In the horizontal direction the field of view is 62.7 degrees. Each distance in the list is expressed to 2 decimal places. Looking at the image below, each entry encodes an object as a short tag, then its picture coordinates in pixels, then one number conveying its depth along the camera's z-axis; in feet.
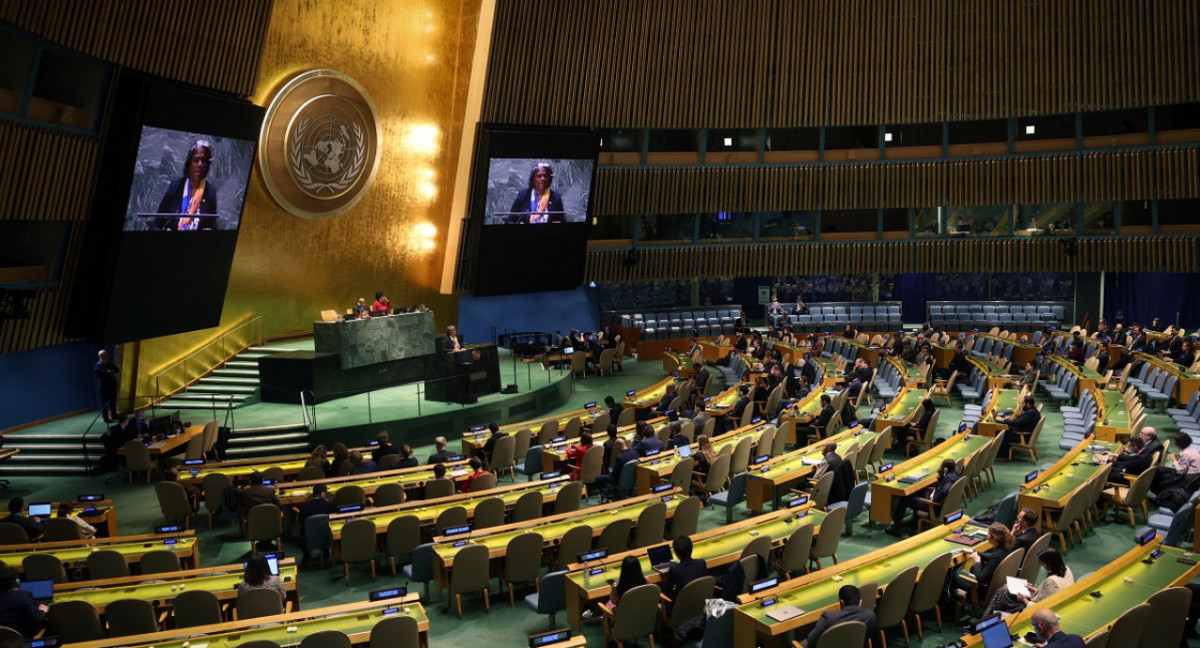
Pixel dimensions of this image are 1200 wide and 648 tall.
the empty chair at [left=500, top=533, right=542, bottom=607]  30.78
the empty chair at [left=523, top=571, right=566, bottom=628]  28.22
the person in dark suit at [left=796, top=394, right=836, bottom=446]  51.80
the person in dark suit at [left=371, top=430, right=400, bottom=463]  45.29
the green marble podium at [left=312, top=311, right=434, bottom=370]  61.82
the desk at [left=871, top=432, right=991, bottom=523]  37.50
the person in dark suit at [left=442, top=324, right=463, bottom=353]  65.98
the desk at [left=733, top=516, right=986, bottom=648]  24.52
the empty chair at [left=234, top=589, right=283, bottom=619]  25.68
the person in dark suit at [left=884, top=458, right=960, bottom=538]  36.52
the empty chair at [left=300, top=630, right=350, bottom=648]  22.59
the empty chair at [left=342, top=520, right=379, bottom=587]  33.32
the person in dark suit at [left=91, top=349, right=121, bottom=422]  55.98
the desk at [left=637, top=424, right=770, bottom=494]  41.37
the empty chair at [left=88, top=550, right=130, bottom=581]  30.19
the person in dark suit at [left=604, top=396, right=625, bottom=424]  55.06
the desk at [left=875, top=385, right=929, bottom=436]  50.06
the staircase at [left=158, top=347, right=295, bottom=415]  62.18
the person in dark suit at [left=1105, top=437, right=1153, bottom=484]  38.14
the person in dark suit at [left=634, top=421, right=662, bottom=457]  44.14
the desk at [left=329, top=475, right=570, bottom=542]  34.50
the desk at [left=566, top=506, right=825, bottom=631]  27.61
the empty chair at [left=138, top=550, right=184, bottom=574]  30.25
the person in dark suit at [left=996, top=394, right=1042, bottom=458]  48.44
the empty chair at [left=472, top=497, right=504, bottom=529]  34.65
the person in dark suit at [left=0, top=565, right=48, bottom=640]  24.47
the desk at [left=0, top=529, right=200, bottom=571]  30.89
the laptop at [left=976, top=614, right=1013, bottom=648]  20.92
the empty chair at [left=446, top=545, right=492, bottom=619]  29.81
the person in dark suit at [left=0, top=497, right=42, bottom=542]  34.12
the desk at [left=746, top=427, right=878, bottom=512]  39.83
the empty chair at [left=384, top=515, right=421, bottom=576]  33.83
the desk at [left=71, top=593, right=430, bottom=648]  23.13
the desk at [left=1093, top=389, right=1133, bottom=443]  43.98
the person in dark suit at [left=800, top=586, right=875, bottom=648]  23.31
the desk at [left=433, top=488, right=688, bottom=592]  30.63
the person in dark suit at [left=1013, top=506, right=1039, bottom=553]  28.40
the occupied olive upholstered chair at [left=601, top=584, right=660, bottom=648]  25.93
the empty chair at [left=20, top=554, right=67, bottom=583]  29.45
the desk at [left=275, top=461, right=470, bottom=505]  39.22
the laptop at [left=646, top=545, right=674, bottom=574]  28.35
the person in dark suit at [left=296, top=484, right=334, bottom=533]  36.11
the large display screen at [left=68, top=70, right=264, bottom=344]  50.47
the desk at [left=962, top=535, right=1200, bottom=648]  23.00
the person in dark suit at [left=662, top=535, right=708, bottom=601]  27.07
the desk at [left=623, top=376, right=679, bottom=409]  60.03
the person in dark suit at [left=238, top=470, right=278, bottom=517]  38.09
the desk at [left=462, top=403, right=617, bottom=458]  49.47
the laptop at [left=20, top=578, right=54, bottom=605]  25.86
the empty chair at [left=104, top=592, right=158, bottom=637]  25.29
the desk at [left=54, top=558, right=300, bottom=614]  26.66
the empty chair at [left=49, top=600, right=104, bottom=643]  25.20
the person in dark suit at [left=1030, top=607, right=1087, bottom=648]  20.57
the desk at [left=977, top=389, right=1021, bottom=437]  48.39
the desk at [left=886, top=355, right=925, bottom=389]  62.39
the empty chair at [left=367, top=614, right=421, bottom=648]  23.31
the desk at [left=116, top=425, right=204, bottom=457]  50.72
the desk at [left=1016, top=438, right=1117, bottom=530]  34.04
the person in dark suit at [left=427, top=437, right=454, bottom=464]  43.37
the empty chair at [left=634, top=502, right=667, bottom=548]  33.01
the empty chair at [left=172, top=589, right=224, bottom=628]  25.71
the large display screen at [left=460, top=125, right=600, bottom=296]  77.41
